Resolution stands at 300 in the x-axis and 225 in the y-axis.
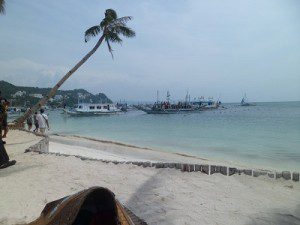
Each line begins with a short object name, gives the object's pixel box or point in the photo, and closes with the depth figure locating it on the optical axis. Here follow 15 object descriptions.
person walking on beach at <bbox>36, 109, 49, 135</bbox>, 19.31
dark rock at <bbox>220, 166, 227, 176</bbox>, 7.96
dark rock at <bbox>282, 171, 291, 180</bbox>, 7.85
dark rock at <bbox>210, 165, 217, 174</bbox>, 8.02
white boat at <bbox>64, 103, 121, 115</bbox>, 65.94
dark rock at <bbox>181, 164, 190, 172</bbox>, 8.26
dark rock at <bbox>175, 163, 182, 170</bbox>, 8.43
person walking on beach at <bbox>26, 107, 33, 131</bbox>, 24.17
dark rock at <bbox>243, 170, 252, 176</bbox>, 8.01
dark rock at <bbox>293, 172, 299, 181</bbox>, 7.80
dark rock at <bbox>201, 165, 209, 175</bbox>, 8.08
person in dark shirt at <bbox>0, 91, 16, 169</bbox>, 7.84
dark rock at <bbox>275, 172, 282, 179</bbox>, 7.93
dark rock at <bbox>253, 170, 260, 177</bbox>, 7.99
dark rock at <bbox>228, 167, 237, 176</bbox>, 7.97
